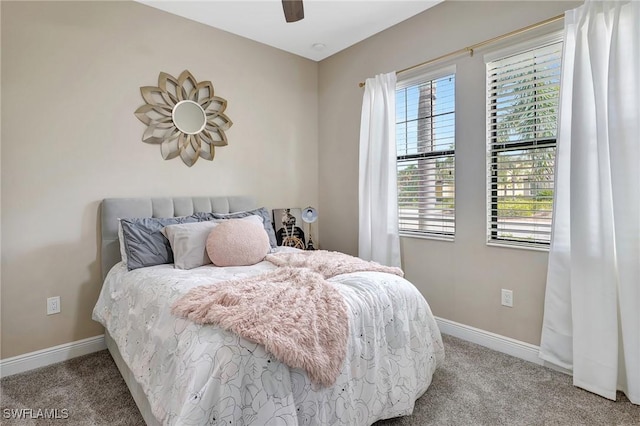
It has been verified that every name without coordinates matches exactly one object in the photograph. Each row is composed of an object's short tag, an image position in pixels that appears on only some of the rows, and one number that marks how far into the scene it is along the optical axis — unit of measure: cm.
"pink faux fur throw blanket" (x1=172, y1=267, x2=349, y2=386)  127
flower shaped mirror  283
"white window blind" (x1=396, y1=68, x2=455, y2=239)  286
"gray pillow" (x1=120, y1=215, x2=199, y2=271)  234
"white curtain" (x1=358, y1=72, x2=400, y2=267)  313
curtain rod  221
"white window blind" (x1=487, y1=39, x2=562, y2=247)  231
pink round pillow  238
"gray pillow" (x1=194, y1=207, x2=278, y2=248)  288
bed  119
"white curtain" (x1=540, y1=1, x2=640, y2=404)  188
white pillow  235
